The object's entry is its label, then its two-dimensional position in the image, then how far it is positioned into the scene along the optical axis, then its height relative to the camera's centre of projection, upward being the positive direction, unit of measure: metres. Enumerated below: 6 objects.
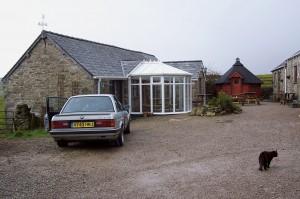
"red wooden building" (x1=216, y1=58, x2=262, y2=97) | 29.07 +1.22
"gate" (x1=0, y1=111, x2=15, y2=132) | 14.22 -1.53
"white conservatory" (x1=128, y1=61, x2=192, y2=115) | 17.59 +0.28
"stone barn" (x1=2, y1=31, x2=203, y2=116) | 16.04 +0.99
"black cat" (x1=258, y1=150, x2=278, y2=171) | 5.84 -1.36
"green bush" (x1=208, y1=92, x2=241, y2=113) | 16.98 -0.60
